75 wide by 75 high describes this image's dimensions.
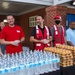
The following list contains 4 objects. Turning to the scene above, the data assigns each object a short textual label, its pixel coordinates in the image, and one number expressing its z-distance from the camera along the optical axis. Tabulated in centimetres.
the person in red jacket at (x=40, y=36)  332
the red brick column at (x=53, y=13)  678
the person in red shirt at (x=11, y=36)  320
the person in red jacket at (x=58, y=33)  368
